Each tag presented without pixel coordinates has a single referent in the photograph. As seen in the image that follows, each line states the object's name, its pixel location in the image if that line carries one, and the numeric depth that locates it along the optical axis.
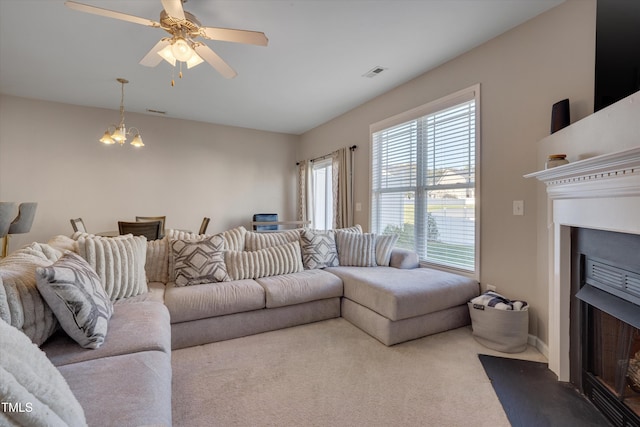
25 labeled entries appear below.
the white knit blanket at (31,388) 0.59
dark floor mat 1.58
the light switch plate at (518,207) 2.53
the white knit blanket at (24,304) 1.28
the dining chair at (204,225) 4.47
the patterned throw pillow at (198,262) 2.70
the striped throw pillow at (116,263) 2.21
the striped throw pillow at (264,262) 2.95
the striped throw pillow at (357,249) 3.53
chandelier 3.66
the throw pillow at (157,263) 2.83
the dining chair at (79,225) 4.03
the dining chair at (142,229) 3.45
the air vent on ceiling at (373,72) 3.34
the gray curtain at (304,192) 5.97
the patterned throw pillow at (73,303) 1.40
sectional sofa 1.24
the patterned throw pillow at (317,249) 3.39
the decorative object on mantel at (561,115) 2.09
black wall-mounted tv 1.49
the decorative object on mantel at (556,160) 1.92
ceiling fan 1.92
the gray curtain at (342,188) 4.77
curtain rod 4.66
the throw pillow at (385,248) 3.52
